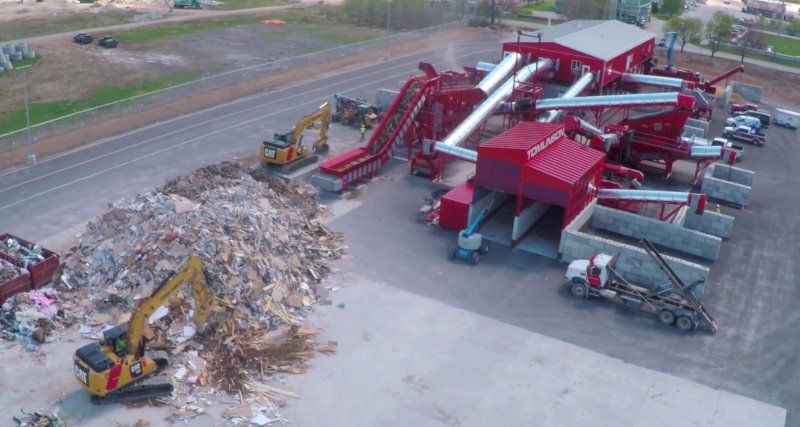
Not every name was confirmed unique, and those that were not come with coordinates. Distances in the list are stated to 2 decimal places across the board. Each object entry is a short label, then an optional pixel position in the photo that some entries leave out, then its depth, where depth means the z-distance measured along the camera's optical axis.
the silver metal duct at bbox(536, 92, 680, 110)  46.97
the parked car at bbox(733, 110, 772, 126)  61.28
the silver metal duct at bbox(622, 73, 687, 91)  56.16
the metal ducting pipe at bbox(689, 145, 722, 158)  45.97
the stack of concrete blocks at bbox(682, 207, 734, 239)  40.53
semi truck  31.38
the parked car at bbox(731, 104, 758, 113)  63.91
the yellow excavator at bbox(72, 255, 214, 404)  24.17
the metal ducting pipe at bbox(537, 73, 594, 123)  49.03
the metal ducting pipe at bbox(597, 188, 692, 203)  39.24
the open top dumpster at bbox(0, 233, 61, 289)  30.72
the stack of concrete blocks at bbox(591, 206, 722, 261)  37.91
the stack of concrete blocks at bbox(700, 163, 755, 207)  45.16
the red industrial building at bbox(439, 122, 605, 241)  36.75
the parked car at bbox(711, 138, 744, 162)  52.59
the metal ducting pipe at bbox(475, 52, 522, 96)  50.94
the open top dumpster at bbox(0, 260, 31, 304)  29.53
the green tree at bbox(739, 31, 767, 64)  86.38
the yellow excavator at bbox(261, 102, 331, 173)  44.88
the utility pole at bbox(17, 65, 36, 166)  45.39
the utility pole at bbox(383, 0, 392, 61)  76.44
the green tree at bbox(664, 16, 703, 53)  86.18
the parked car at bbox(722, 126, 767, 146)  57.09
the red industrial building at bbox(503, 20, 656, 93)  55.69
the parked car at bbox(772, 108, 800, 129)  61.56
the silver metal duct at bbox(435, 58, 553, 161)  44.84
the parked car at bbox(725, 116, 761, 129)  58.31
